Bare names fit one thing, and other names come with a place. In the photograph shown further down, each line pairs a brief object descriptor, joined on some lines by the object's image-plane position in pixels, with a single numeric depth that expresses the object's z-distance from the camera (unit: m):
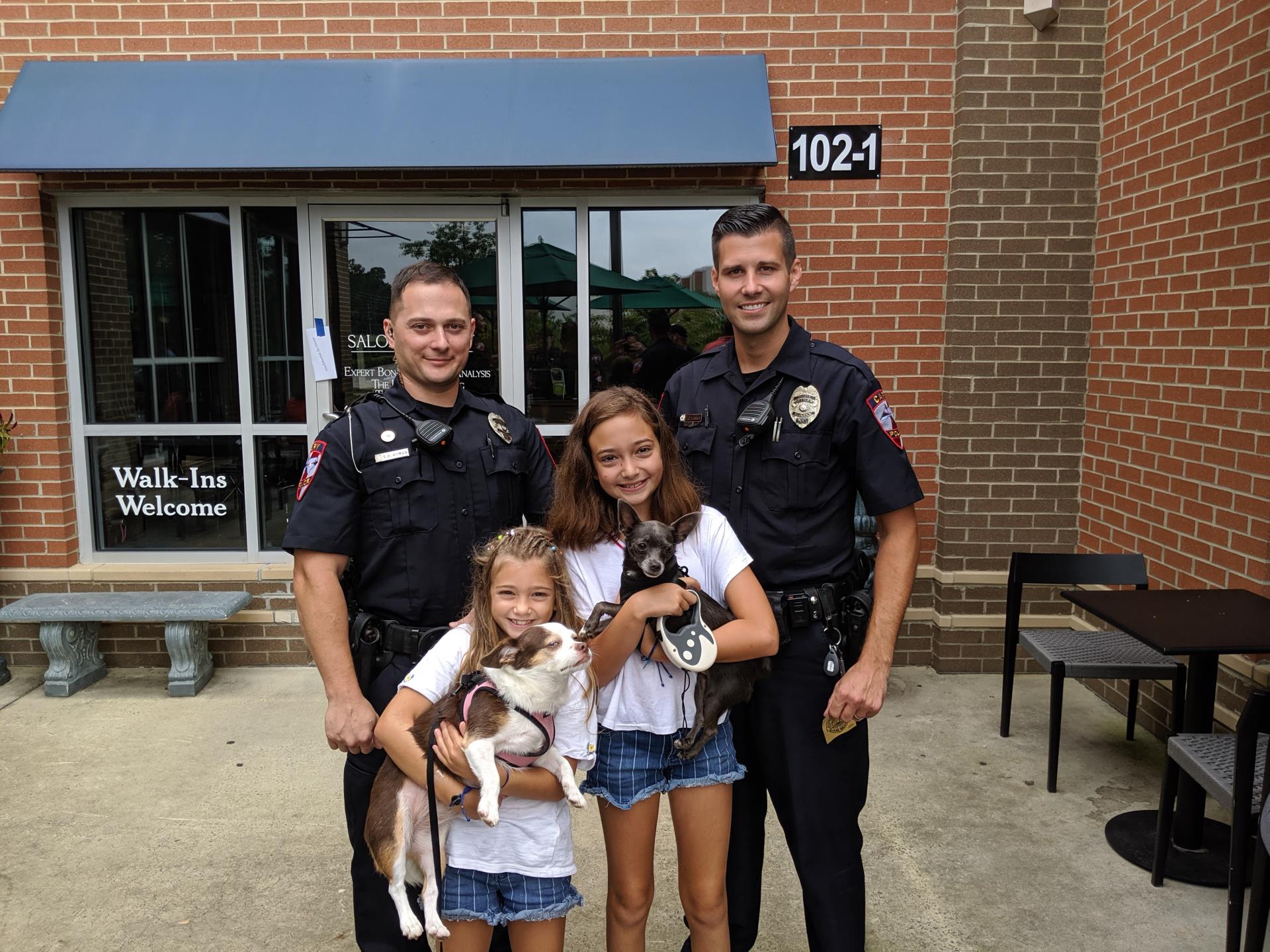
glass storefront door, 5.67
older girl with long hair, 2.23
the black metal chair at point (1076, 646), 4.13
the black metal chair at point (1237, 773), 2.84
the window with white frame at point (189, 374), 5.68
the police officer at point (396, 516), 2.42
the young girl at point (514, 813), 2.10
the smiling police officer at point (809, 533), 2.51
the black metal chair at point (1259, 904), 2.60
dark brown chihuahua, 2.07
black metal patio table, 3.36
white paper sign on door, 5.53
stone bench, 5.30
